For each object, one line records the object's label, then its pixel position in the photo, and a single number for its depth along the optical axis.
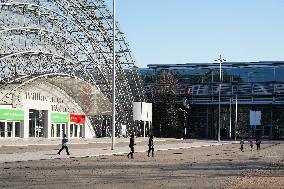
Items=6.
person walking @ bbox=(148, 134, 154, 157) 40.77
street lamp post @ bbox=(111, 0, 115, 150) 50.54
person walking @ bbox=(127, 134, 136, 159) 38.16
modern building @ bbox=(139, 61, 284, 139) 111.75
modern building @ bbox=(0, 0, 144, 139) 69.69
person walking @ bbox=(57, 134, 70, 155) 40.34
